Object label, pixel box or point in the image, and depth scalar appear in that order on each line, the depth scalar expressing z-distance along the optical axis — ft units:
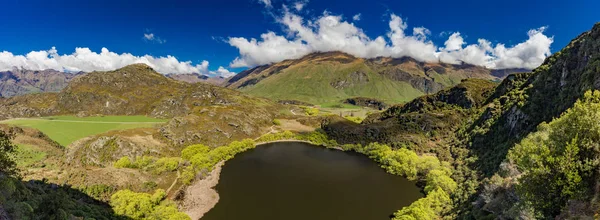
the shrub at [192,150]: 412.98
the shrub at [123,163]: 335.88
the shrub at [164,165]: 329.11
